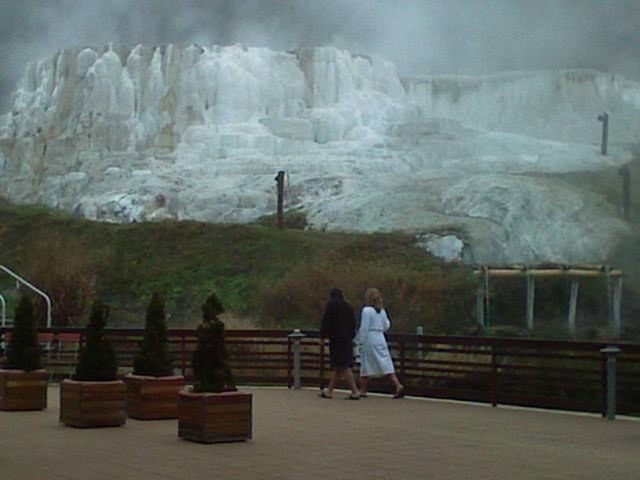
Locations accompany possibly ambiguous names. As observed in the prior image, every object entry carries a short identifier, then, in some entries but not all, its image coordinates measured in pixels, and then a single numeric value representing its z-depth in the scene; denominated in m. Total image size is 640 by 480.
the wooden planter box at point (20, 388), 15.02
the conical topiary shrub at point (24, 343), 14.90
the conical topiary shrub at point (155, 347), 13.98
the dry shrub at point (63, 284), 35.44
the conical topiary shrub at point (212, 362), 11.91
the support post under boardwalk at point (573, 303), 33.16
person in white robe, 17.12
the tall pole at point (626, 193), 50.24
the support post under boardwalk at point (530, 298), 32.59
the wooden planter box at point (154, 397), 14.09
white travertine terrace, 53.81
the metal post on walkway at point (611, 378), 14.61
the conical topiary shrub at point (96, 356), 13.31
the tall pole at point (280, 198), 52.15
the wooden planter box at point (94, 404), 13.21
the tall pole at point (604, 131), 65.00
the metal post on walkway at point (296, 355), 19.34
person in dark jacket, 17.12
